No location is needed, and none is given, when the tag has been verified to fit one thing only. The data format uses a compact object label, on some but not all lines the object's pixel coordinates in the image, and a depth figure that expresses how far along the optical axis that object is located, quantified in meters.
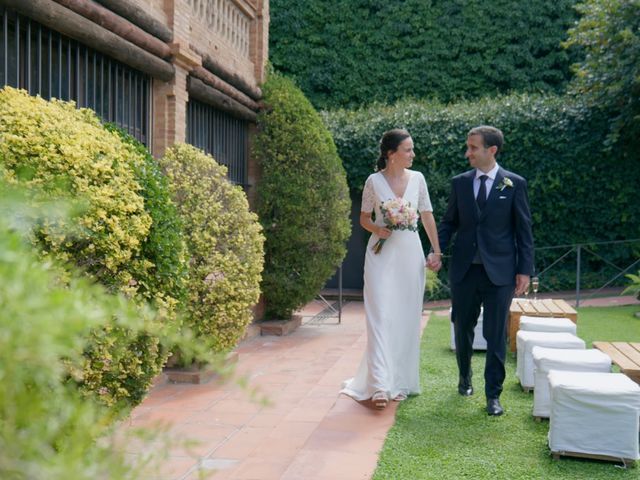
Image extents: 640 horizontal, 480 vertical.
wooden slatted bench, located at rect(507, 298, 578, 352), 8.25
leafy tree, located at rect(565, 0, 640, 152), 13.20
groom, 5.36
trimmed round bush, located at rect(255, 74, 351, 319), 9.88
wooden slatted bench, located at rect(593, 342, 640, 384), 4.85
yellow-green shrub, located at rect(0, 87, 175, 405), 3.79
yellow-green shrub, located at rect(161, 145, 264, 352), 6.60
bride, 5.75
